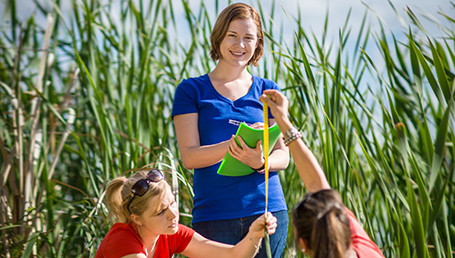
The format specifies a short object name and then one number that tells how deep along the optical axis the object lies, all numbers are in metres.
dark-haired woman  3.73
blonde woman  4.19
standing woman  4.20
